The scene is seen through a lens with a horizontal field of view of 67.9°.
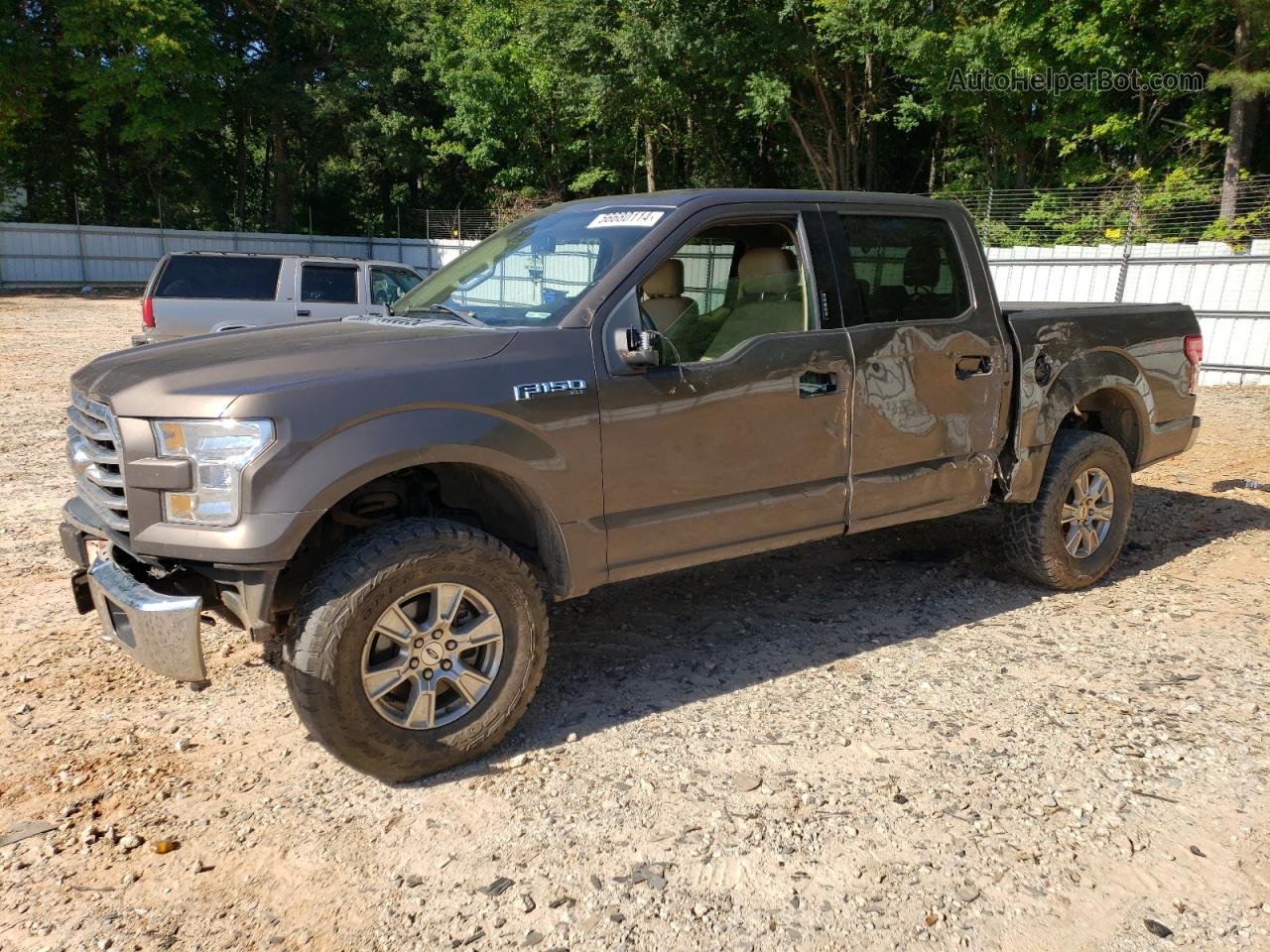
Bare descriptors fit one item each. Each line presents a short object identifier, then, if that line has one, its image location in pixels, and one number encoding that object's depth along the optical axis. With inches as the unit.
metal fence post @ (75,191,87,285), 1187.3
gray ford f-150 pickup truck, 117.6
